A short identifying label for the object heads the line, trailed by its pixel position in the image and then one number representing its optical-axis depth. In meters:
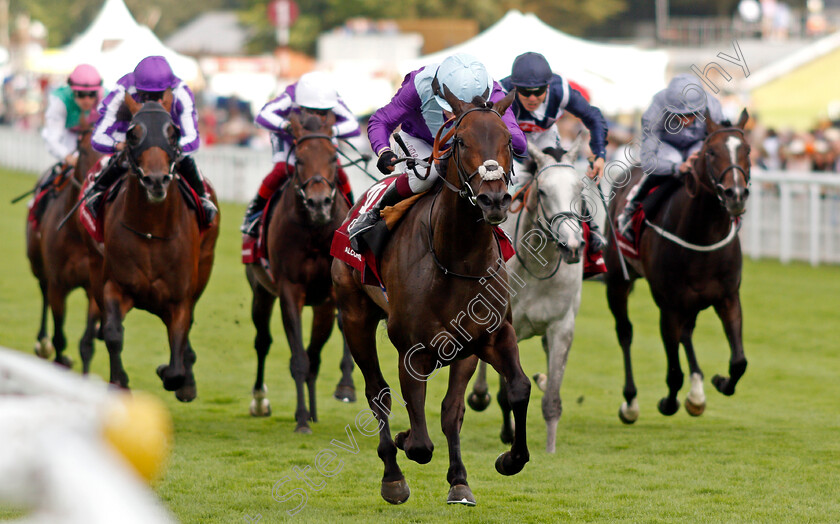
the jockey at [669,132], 16.33
